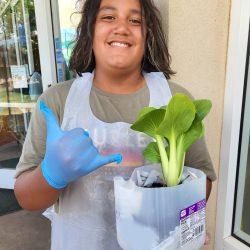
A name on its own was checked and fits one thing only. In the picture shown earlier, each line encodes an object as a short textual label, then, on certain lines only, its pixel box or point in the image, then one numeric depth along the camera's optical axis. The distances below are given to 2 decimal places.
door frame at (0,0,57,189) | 2.29
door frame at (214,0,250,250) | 1.14
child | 0.81
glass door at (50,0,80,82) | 2.35
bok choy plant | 0.58
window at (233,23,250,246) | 1.22
